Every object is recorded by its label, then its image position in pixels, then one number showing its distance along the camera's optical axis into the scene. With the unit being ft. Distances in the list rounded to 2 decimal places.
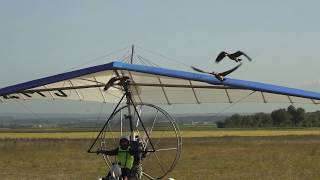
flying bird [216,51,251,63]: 57.82
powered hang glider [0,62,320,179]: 64.80
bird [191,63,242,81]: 61.94
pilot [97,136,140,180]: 64.80
